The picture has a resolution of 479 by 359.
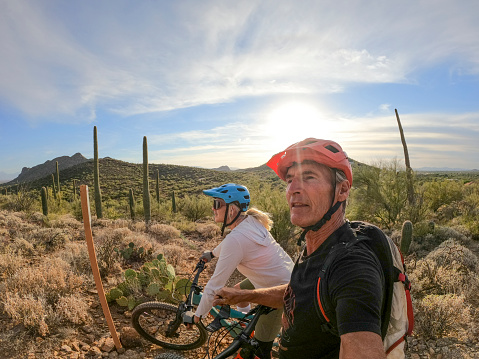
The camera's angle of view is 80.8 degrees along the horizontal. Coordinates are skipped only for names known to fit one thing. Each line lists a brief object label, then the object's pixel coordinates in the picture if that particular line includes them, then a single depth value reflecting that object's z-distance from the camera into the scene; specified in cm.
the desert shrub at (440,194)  1777
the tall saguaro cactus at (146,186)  1568
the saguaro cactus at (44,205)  1673
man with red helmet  103
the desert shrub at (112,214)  1848
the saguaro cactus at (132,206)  2019
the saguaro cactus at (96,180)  1763
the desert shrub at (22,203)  1796
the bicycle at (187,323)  241
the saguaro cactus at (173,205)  2272
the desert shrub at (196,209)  2083
